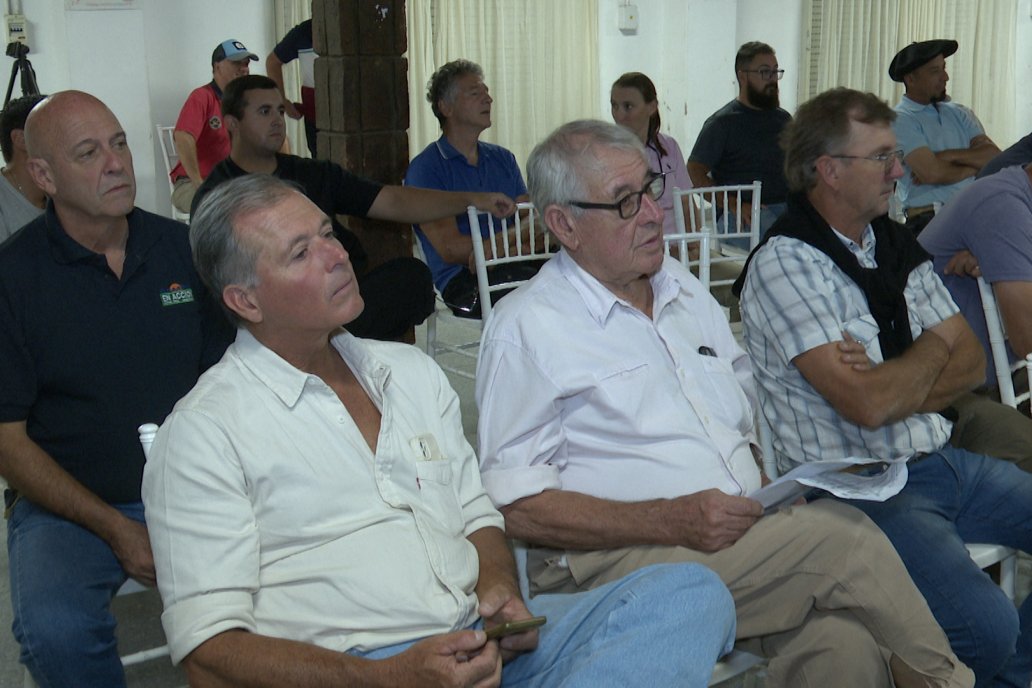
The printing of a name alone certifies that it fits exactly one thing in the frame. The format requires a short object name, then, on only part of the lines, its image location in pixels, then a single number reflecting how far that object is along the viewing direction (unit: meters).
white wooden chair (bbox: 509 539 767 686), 1.72
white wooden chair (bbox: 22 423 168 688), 1.79
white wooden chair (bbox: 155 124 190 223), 6.47
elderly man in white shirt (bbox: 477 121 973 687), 1.67
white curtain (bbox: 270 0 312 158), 6.90
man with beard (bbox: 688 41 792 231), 5.12
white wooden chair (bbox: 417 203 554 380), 3.39
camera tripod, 5.86
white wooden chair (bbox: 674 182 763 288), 4.07
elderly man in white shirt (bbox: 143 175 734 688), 1.38
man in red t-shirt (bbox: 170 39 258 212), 5.71
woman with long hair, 4.69
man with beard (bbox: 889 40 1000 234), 4.91
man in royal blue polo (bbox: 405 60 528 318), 3.91
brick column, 3.44
